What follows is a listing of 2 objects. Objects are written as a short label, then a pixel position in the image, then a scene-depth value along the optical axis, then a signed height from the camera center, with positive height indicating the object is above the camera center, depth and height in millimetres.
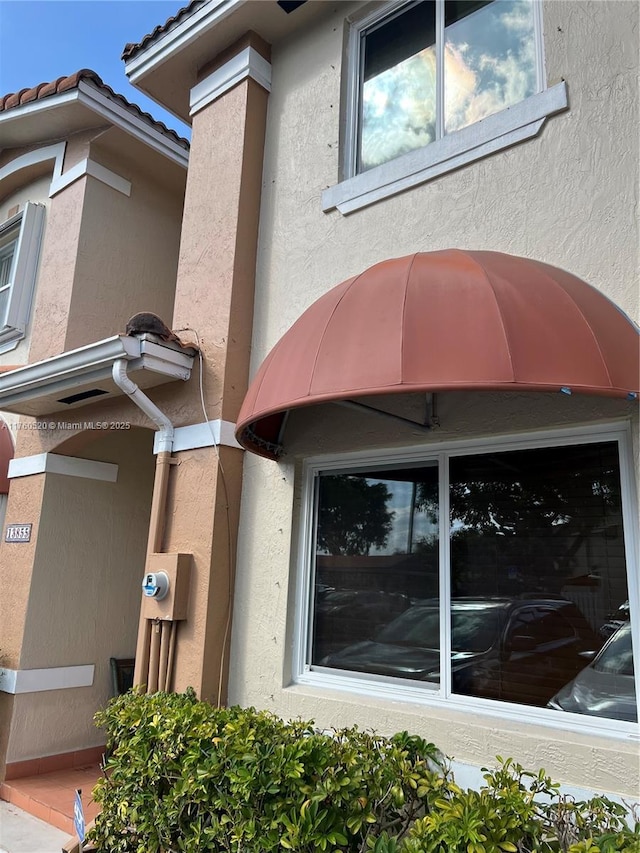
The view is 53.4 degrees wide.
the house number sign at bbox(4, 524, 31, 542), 7682 +374
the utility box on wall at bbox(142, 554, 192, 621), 5523 -170
